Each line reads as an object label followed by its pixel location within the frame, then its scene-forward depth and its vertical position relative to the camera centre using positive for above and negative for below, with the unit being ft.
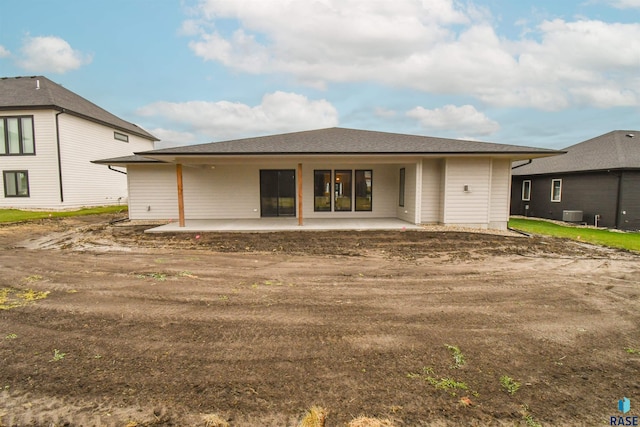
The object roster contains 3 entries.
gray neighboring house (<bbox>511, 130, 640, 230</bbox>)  42.39 +1.43
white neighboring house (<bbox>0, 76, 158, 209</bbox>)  53.31 +7.91
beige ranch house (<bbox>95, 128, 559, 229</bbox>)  34.68 +1.81
